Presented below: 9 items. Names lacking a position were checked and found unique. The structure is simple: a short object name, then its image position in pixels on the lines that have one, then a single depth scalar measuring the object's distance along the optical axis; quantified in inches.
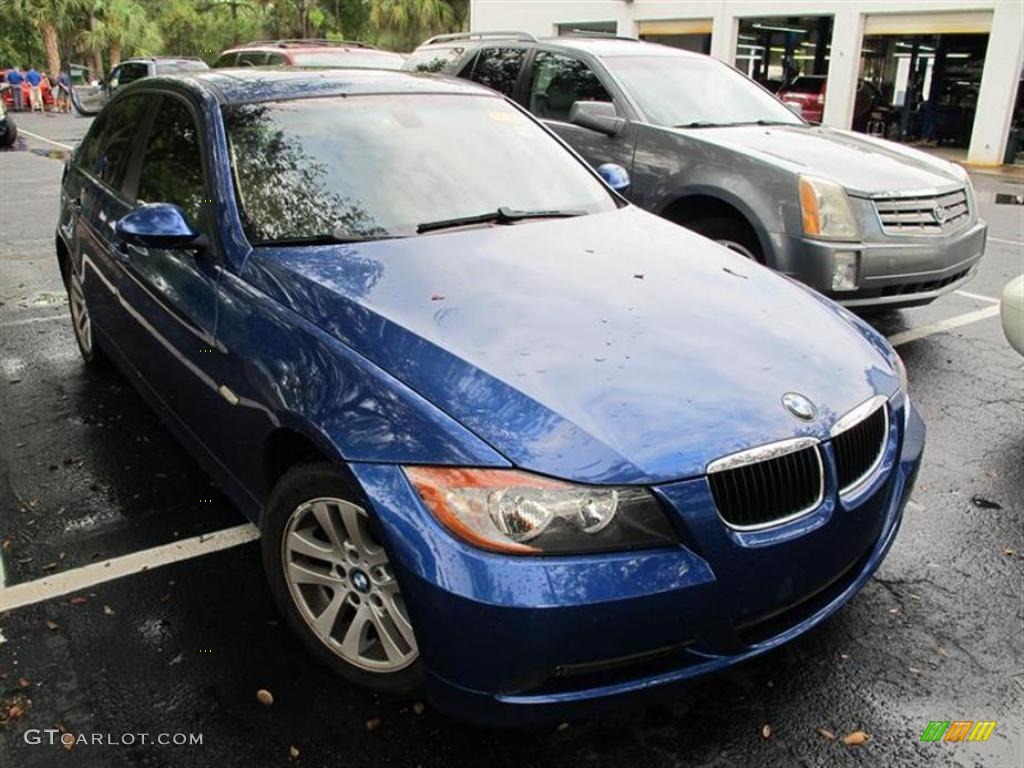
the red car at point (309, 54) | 465.7
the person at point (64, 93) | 1321.9
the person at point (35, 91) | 1272.1
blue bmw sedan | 82.4
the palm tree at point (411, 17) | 1382.9
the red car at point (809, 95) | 853.2
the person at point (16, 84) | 1274.6
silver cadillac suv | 203.5
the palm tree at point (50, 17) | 1518.2
